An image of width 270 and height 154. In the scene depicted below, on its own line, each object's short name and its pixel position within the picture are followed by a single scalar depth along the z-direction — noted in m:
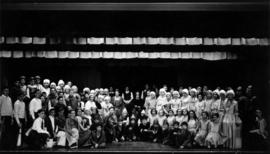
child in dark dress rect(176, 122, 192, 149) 11.23
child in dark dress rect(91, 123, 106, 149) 11.14
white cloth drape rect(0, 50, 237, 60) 11.94
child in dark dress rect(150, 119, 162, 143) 11.98
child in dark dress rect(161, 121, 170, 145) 11.48
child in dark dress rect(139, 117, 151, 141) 12.16
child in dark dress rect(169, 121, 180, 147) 11.29
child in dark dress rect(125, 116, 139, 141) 12.15
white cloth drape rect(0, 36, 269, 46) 11.06
